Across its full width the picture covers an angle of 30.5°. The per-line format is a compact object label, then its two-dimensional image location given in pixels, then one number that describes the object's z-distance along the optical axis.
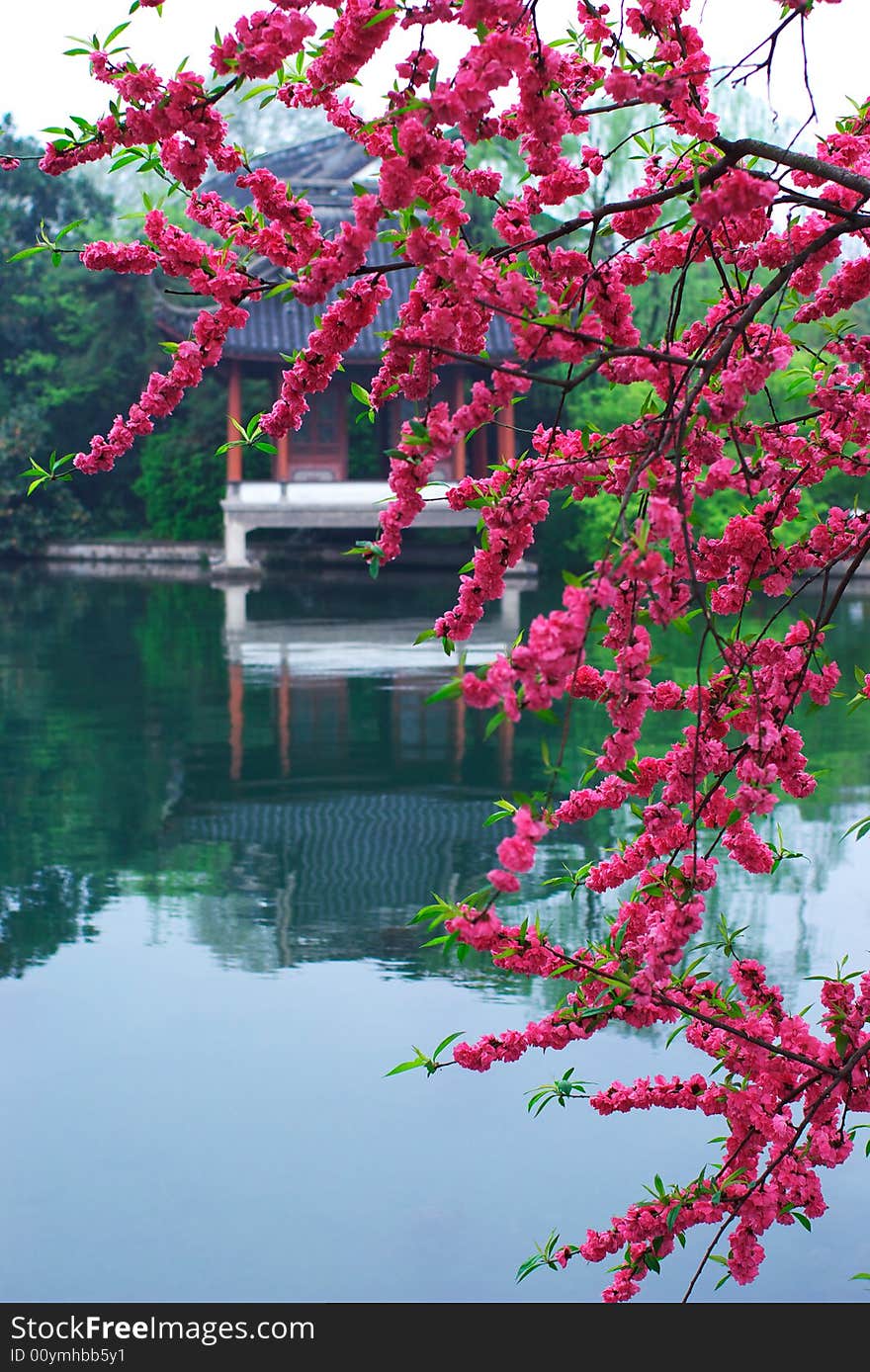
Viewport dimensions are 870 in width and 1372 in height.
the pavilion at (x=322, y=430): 24.89
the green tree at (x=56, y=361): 30.05
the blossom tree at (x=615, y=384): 2.42
